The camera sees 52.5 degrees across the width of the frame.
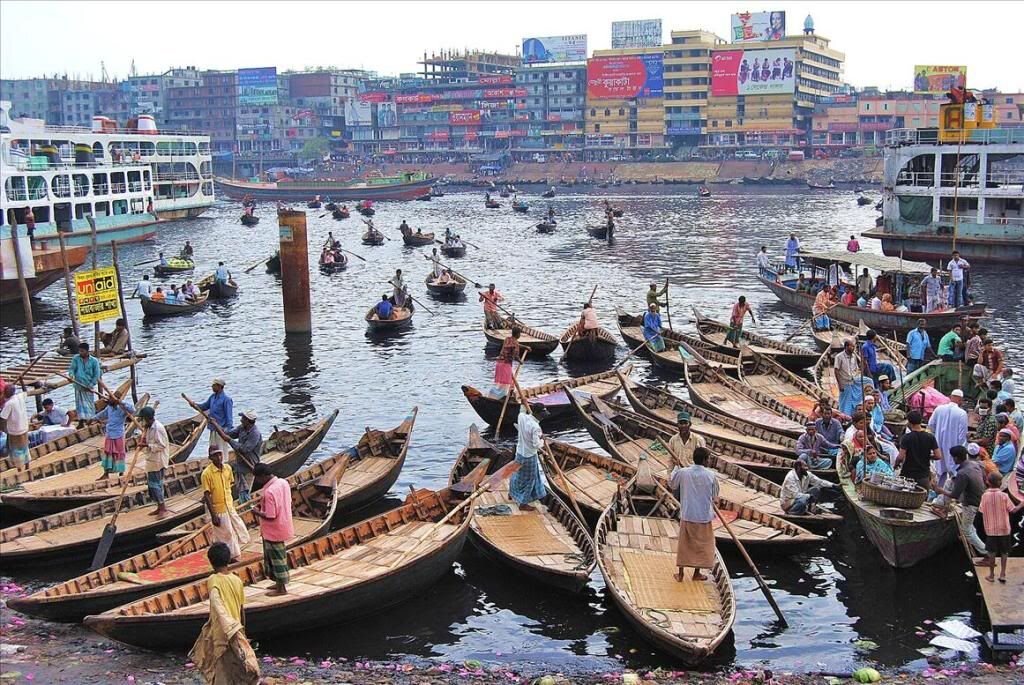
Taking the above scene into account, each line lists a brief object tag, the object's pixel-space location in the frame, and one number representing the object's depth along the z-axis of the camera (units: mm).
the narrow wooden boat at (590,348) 29172
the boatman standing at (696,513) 12438
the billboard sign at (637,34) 156000
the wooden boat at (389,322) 35344
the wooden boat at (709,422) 18938
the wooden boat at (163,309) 38625
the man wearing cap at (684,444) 14531
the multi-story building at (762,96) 137875
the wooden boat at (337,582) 11898
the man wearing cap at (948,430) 15211
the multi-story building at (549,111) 153250
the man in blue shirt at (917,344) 23750
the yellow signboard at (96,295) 22891
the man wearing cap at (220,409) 17547
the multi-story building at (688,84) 142750
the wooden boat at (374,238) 67500
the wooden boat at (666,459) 15094
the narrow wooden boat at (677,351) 24828
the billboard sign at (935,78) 122775
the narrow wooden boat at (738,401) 20344
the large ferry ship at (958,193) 46594
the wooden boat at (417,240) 65000
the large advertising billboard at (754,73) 137375
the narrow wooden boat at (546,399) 22469
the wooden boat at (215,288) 43406
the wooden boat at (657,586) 11703
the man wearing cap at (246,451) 16391
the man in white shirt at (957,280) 31172
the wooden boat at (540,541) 13875
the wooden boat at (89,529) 14695
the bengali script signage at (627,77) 146250
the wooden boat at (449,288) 42625
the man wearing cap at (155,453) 15766
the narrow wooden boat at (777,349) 27156
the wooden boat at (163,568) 12594
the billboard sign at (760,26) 146125
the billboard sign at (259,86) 175875
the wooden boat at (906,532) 13773
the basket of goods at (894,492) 13945
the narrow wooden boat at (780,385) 22092
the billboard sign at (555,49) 162625
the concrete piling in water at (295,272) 32406
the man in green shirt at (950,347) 22812
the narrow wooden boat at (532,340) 30109
